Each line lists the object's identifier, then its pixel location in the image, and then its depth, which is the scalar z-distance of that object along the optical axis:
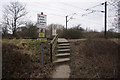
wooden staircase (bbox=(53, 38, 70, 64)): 5.80
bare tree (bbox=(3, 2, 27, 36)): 14.16
